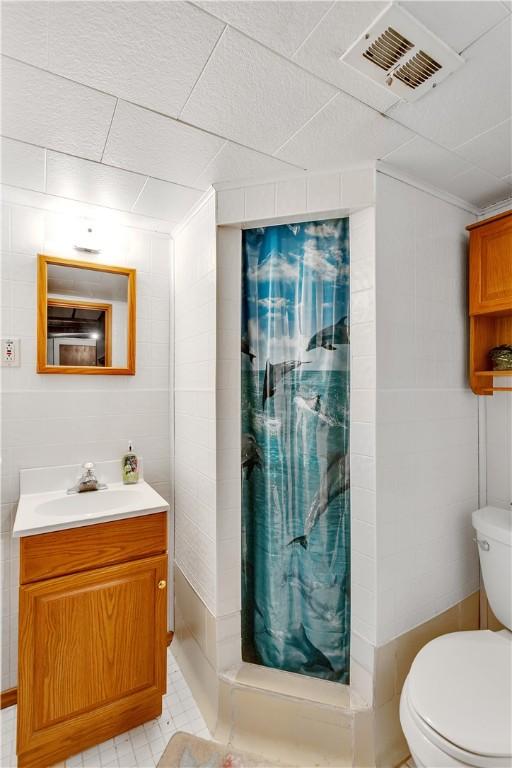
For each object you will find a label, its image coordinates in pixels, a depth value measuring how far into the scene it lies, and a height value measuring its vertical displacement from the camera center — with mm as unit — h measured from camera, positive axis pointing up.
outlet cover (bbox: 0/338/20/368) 1770 +171
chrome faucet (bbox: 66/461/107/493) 1873 -450
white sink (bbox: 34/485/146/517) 1744 -527
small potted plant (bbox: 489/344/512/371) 1786 +150
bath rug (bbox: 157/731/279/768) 1457 -1409
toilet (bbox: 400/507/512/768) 1055 -945
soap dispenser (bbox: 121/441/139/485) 2004 -406
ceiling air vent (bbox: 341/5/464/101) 929 +875
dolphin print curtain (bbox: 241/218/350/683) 1669 -259
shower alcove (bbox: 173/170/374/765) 1534 -350
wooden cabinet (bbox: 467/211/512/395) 1698 +425
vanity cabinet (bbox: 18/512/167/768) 1424 -961
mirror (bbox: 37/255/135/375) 1857 +367
